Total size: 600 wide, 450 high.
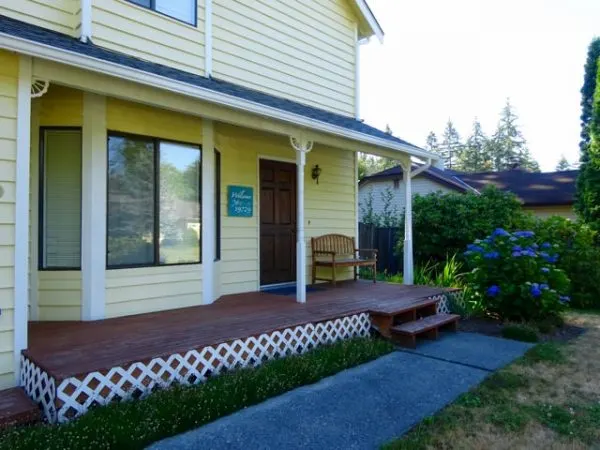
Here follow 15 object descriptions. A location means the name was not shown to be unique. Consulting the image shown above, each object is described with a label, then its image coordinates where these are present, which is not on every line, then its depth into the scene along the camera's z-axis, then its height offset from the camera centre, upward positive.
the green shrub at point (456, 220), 9.02 +0.30
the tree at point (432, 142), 63.30 +13.71
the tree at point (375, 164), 50.34 +8.48
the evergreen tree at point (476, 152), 53.63 +10.50
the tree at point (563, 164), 60.65 +10.00
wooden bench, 7.33 -0.36
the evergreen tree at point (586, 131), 10.05 +2.66
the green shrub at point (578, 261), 8.21 -0.55
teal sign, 6.41 +0.52
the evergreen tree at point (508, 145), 51.78 +10.94
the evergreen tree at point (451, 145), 61.25 +12.89
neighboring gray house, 17.59 +2.14
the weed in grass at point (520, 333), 5.47 -1.31
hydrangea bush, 6.12 -0.69
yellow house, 3.48 +1.00
